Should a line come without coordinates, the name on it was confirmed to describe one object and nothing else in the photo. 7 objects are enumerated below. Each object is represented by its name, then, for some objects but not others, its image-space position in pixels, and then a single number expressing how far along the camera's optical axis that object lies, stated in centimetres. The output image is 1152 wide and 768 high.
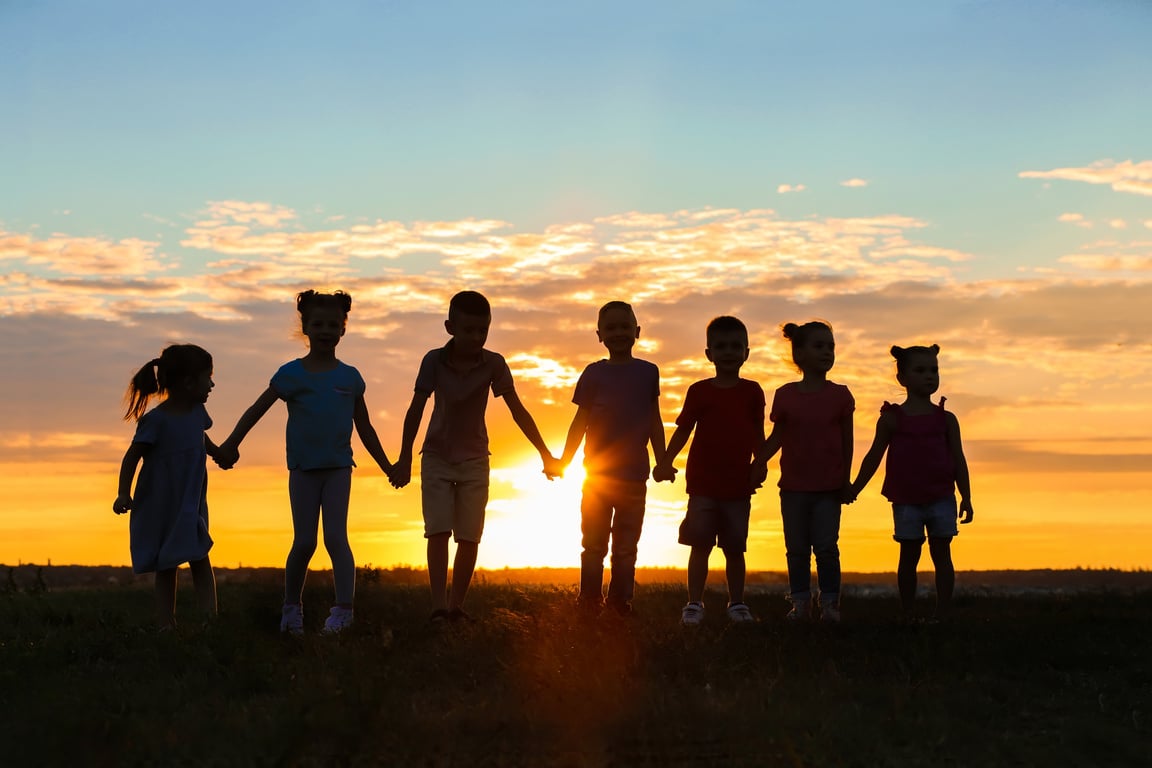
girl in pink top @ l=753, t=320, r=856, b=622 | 1133
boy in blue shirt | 1096
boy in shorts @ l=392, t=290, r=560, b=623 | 1048
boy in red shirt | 1132
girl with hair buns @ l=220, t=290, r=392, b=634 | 1023
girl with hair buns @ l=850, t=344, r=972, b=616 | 1230
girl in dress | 1068
